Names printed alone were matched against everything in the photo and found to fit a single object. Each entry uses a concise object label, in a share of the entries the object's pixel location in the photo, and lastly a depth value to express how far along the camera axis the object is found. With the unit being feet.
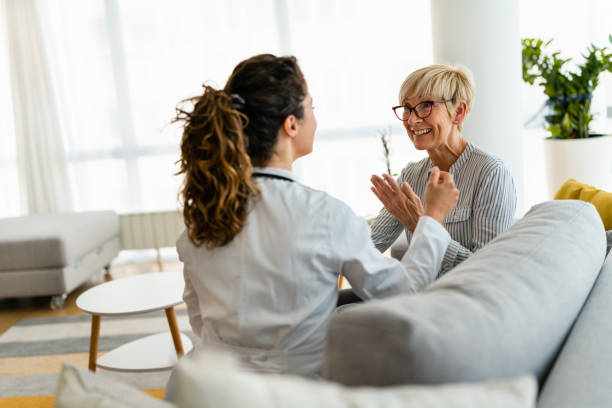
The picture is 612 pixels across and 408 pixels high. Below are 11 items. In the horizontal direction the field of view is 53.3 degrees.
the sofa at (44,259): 13.37
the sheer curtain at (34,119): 16.90
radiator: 17.04
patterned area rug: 9.39
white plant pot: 14.70
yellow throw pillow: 6.70
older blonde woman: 6.19
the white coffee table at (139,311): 8.60
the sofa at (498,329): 2.55
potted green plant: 14.70
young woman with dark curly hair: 4.06
